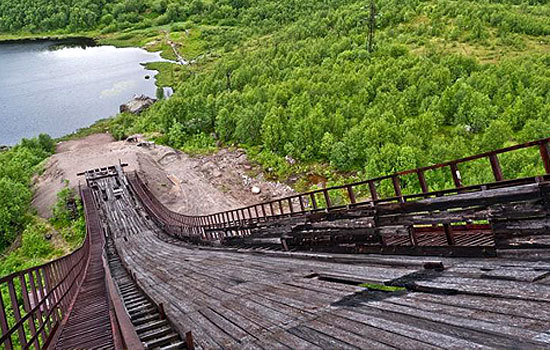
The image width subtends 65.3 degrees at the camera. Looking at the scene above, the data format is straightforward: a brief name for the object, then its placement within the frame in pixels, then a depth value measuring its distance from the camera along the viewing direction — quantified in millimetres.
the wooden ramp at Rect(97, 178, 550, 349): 3973
